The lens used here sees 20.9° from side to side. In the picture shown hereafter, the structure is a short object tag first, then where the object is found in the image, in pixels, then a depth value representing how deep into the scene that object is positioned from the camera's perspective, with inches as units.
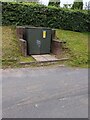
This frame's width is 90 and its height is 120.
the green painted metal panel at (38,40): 377.7
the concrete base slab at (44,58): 352.1
